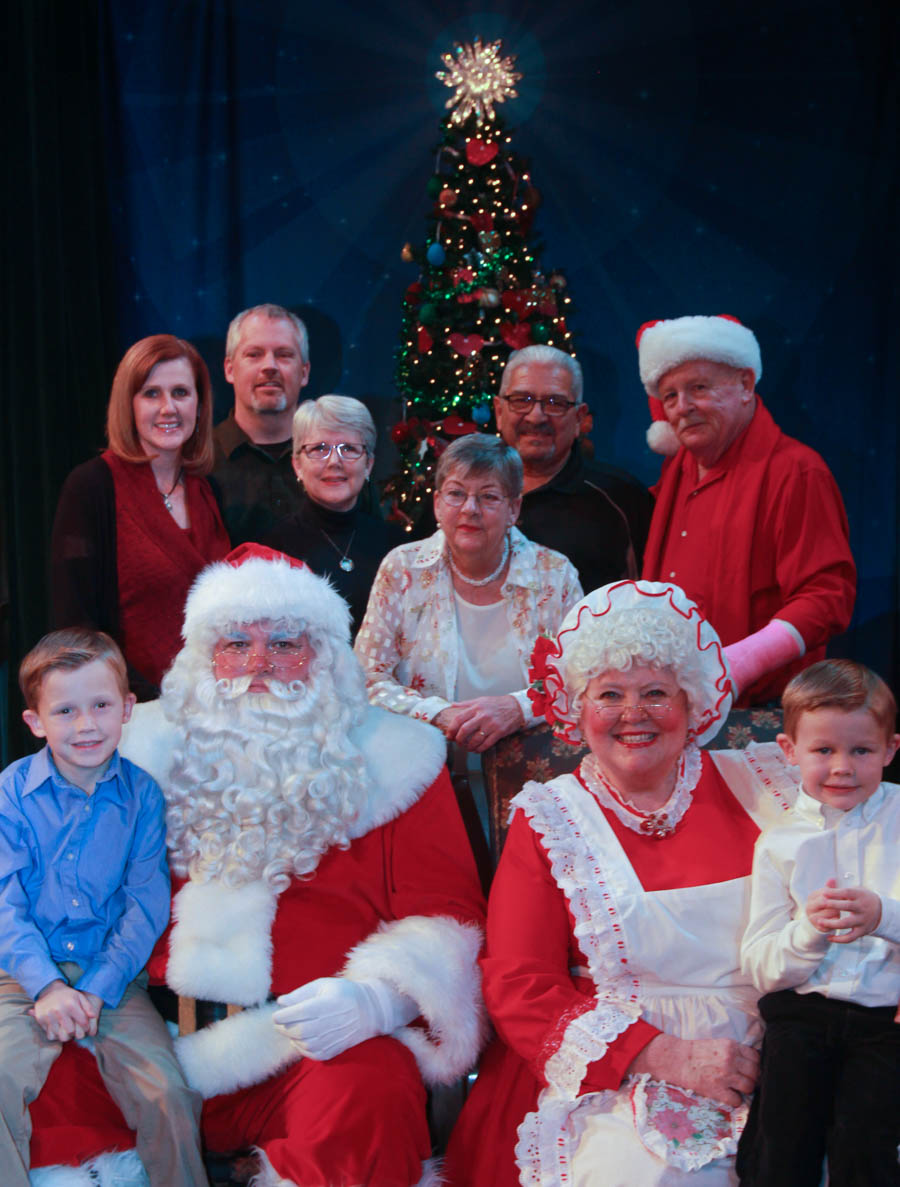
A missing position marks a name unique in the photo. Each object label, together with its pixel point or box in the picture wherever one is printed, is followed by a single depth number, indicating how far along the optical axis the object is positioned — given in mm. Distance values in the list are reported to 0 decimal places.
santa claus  2188
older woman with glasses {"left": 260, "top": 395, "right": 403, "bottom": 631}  3578
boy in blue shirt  2137
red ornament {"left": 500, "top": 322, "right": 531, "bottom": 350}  4852
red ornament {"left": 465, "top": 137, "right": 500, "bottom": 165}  4867
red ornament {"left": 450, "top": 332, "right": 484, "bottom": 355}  4844
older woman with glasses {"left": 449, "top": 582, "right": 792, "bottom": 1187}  2029
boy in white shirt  1919
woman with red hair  3283
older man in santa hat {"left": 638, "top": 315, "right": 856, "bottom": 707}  3160
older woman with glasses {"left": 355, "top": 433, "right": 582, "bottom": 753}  3113
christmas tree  4879
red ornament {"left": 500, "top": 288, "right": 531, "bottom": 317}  4844
